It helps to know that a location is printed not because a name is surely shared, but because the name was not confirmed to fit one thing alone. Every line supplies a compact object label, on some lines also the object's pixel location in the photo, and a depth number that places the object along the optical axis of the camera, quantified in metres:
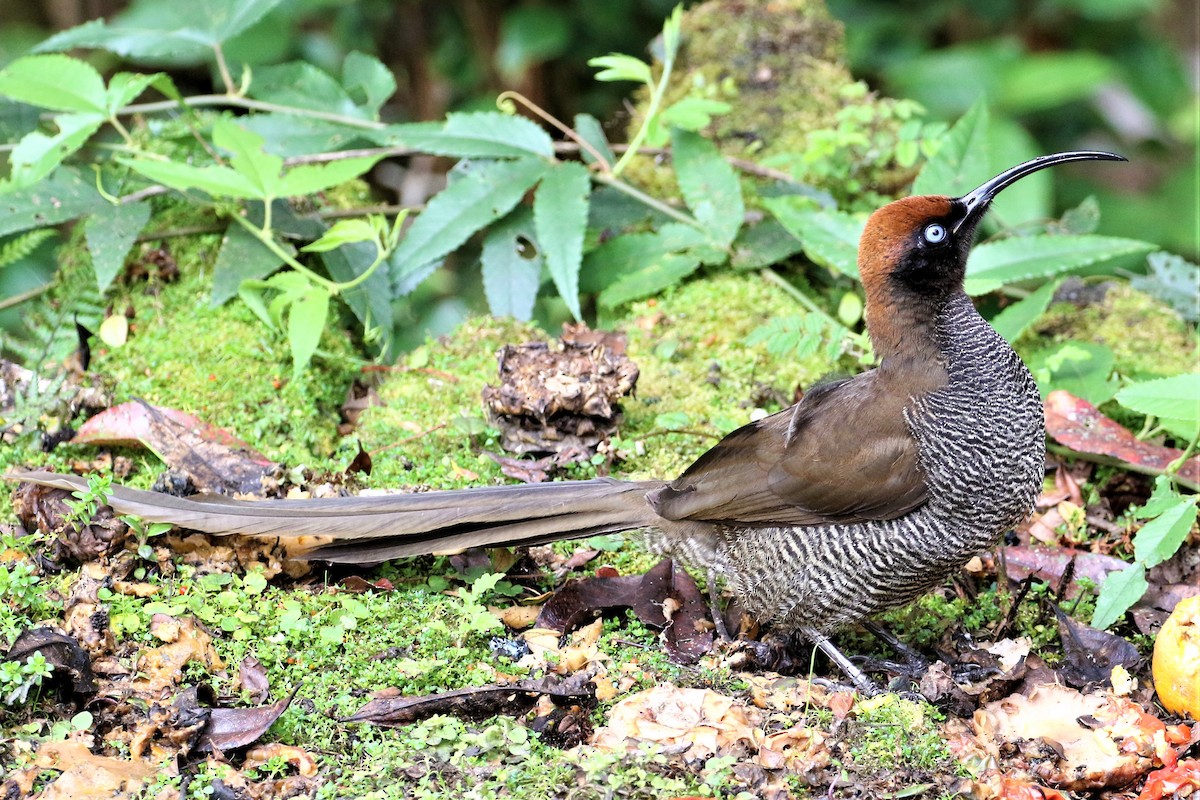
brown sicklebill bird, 6.48
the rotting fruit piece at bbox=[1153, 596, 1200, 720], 5.97
